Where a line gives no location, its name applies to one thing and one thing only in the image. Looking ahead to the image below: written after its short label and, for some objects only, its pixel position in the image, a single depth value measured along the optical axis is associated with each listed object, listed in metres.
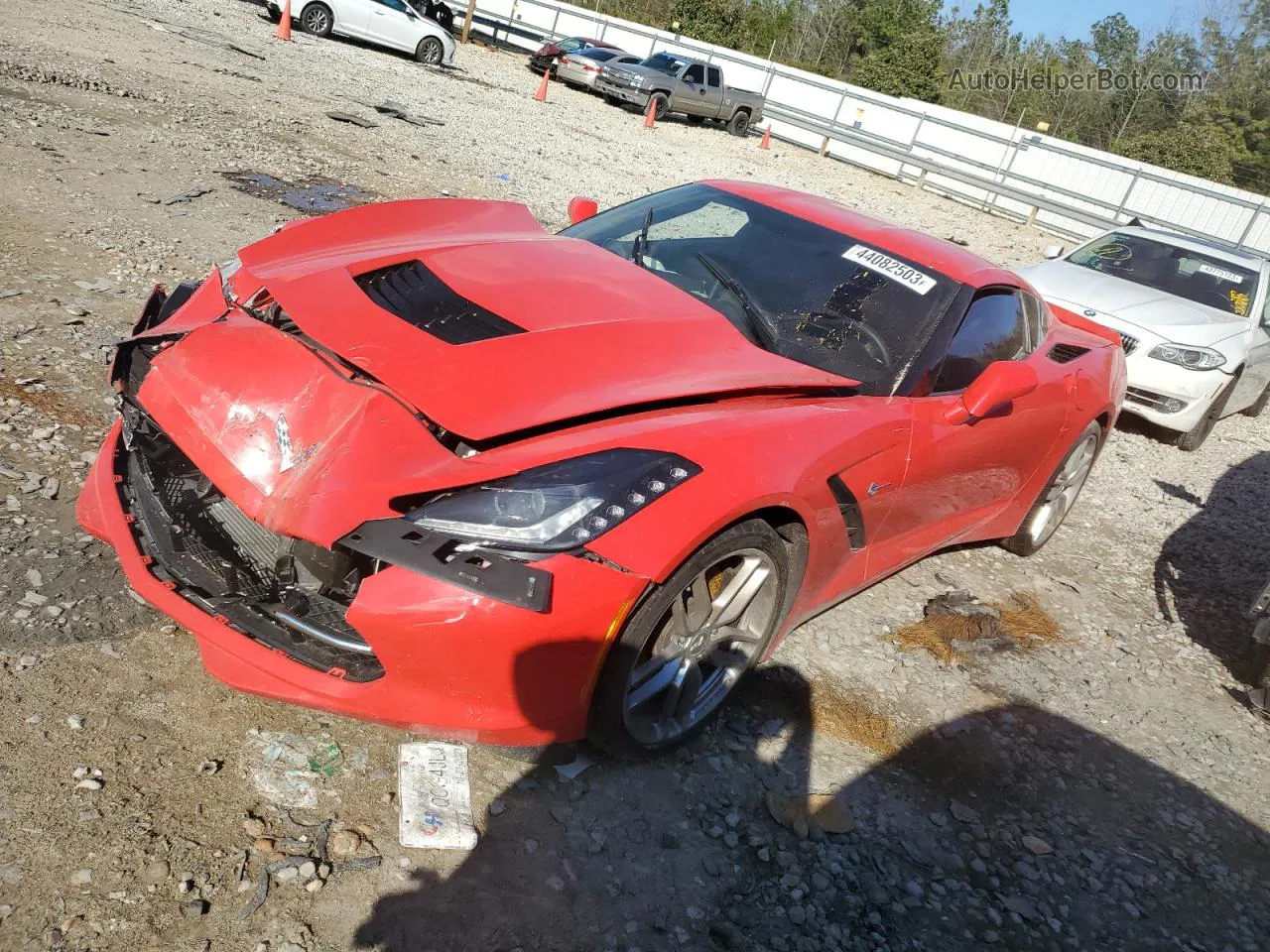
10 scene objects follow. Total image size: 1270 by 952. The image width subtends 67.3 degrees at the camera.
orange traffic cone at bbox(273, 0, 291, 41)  17.02
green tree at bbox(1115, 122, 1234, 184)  30.73
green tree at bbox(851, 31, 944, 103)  39.09
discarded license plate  2.43
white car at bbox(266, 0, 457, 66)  18.55
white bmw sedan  7.50
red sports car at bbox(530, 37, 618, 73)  22.92
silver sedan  21.97
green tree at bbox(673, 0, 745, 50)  41.12
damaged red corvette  2.29
